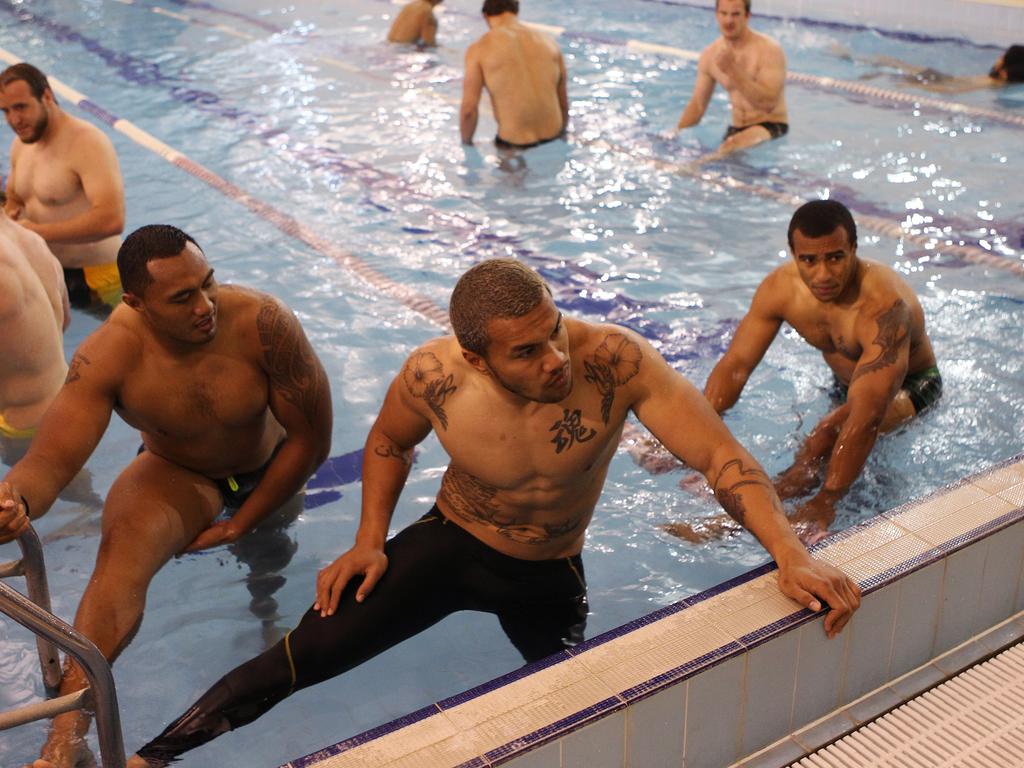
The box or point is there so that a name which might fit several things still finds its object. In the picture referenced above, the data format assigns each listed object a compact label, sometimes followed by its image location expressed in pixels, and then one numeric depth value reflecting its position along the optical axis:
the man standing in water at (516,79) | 7.34
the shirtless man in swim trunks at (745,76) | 7.43
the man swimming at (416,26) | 11.50
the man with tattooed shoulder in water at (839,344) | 3.60
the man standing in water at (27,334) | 3.83
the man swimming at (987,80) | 8.83
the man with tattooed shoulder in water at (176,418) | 2.96
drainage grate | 2.43
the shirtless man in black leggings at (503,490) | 2.47
